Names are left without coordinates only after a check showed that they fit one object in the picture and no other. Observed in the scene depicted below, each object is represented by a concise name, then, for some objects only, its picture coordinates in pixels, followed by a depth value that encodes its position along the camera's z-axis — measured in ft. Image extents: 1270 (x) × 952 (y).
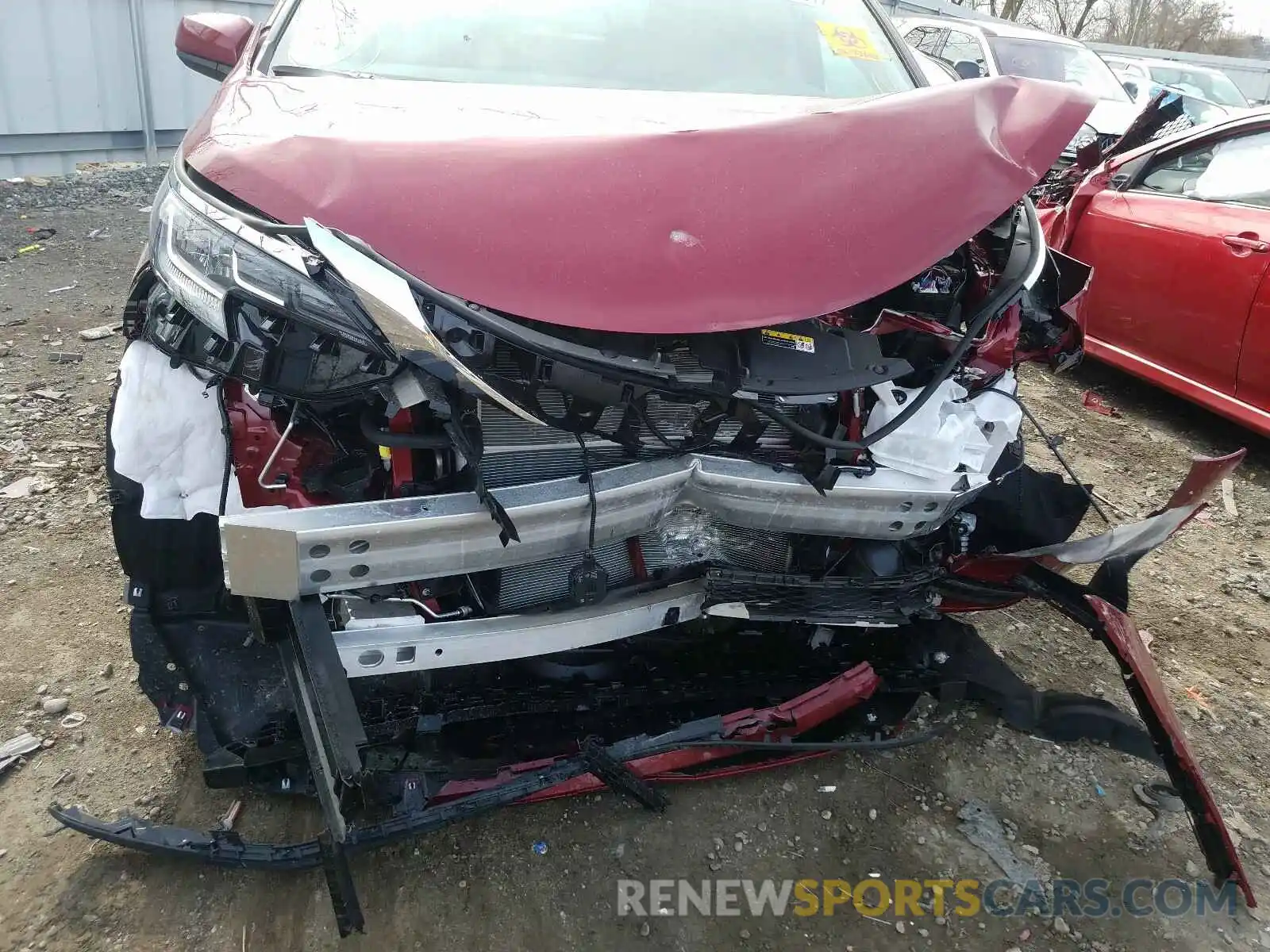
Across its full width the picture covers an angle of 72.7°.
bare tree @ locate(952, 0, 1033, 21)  84.84
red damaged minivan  4.99
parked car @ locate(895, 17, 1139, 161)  25.95
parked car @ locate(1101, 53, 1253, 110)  34.63
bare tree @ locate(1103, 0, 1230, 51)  94.32
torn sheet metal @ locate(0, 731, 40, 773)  6.82
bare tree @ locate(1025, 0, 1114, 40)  94.22
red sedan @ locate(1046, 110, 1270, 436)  12.20
